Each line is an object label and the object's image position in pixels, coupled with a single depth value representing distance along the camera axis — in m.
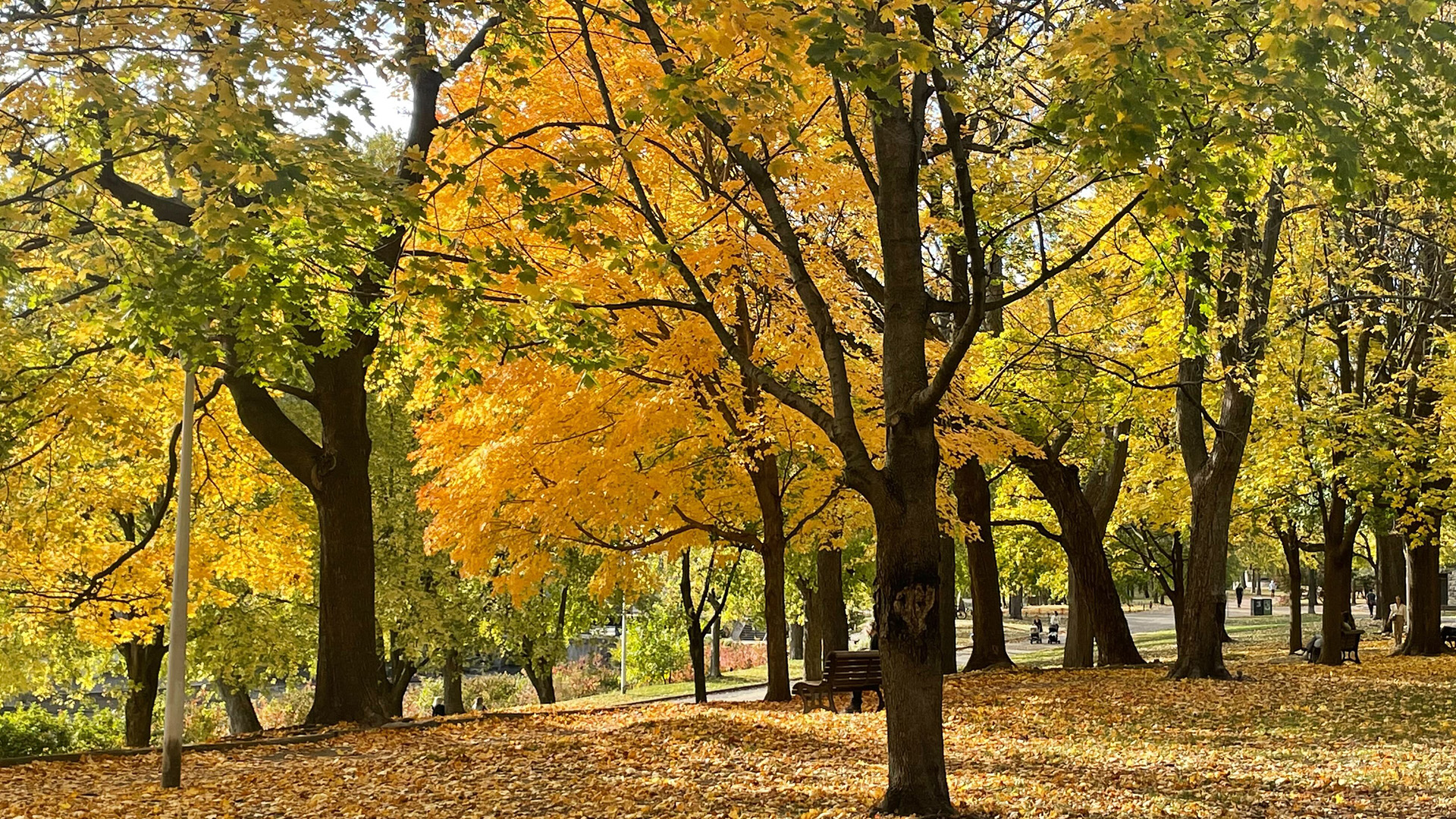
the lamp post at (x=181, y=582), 9.96
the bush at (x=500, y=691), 38.50
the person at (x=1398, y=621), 25.06
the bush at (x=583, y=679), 41.50
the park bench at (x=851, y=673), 14.03
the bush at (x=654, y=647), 40.97
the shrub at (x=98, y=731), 27.83
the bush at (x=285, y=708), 35.38
